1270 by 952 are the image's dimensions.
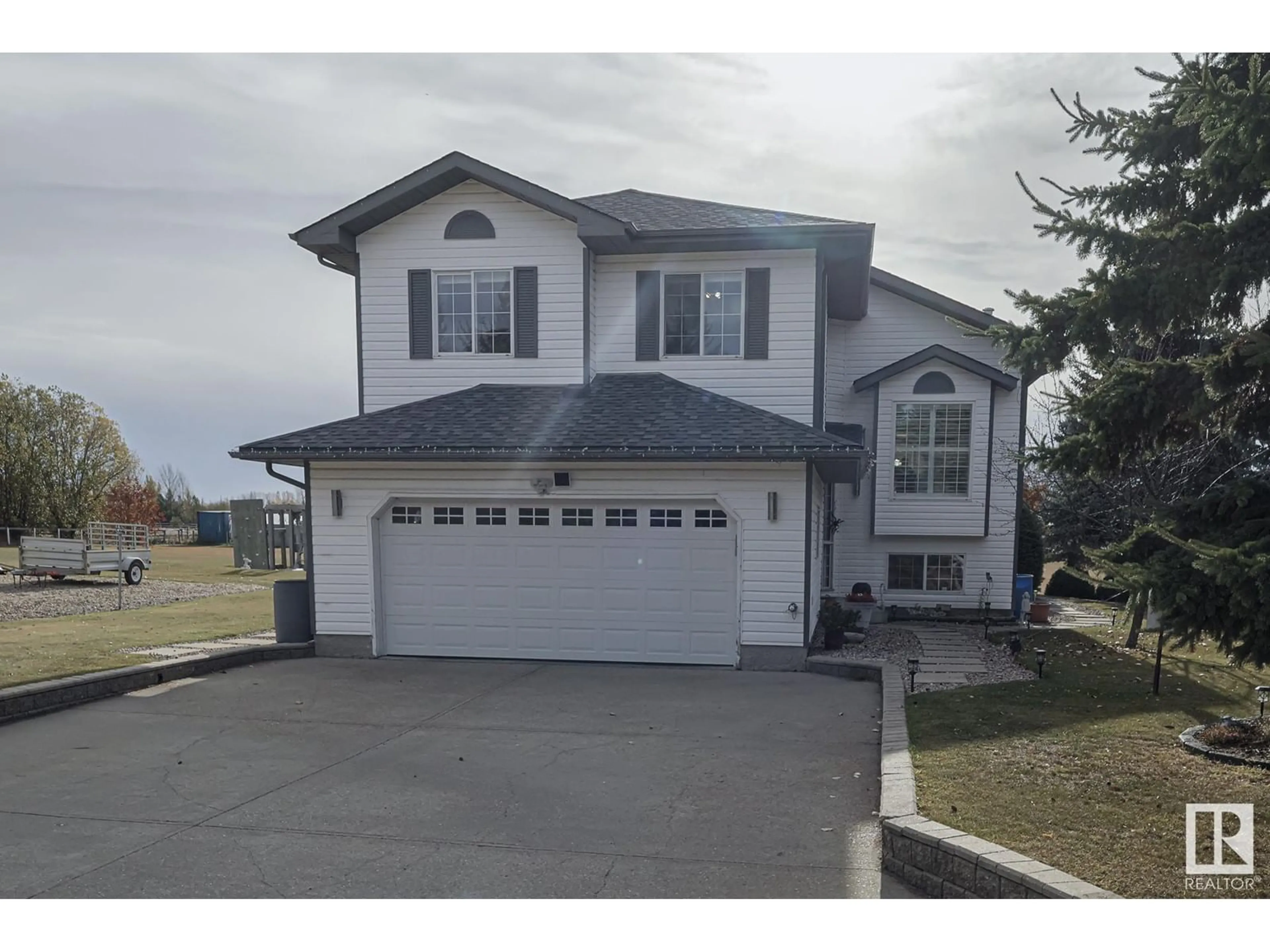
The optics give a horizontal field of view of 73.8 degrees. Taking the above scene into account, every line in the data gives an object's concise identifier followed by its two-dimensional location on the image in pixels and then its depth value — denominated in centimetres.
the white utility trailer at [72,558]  2269
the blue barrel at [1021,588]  1600
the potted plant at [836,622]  1209
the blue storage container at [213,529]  4550
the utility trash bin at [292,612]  1217
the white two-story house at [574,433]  1105
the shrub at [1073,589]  2186
